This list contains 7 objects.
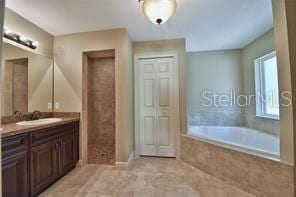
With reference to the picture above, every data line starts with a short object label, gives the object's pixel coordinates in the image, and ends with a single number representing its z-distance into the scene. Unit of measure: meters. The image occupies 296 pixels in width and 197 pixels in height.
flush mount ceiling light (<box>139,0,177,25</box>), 1.06
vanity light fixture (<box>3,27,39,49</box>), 1.54
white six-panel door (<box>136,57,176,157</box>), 2.32
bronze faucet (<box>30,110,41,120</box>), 1.82
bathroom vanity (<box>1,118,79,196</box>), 1.12
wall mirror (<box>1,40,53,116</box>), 1.56
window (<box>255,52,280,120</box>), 2.11
